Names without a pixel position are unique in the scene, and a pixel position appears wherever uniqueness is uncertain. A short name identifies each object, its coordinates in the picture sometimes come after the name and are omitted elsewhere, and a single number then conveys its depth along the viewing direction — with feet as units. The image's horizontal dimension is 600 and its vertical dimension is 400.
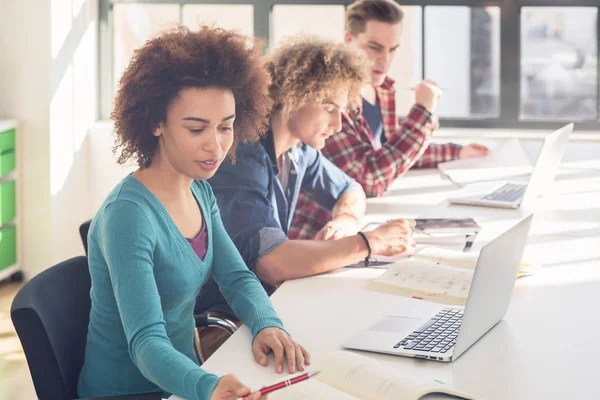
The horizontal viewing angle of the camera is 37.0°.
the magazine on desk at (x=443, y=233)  7.93
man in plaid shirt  10.21
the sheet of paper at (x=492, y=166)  11.18
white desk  4.91
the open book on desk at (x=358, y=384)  4.50
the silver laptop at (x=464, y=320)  5.11
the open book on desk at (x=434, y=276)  6.38
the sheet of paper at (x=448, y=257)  7.14
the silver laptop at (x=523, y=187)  9.47
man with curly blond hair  6.93
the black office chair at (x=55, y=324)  5.24
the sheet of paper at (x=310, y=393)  4.56
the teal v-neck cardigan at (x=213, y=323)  6.70
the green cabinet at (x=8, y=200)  13.93
